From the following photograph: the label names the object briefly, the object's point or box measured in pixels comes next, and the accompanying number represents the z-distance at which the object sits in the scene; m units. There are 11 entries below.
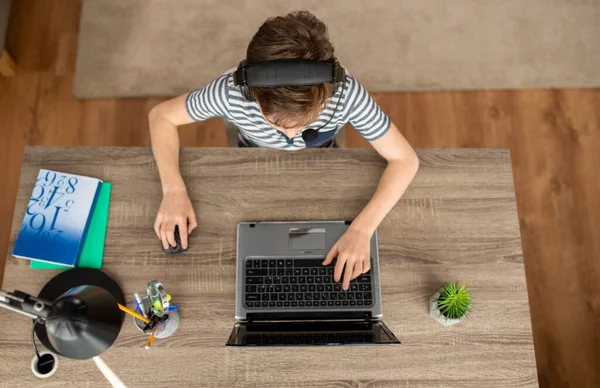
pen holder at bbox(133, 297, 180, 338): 1.06
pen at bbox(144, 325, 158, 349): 1.03
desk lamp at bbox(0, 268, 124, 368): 0.82
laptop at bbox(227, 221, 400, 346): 1.07
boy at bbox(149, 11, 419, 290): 1.13
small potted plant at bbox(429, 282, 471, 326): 1.06
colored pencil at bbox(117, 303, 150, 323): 1.00
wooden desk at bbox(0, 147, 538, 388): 1.08
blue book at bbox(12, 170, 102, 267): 1.14
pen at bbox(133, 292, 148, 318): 0.99
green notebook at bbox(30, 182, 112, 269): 1.15
